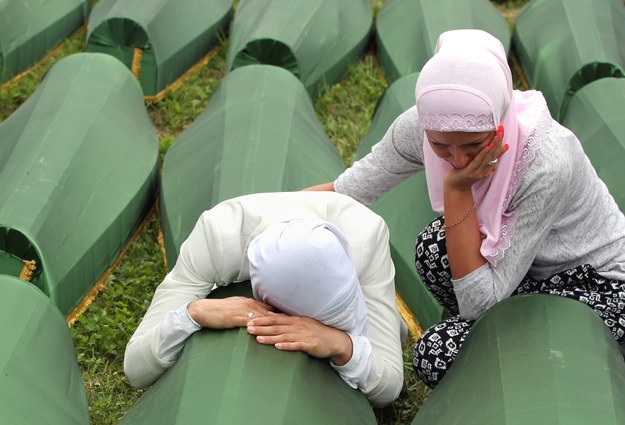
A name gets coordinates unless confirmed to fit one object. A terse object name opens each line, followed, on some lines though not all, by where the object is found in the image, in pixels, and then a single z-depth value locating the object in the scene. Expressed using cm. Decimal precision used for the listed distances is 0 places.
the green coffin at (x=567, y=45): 362
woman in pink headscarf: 215
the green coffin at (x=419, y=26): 392
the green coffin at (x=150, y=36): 388
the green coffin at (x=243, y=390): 207
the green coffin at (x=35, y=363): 221
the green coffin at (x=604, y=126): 297
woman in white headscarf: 212
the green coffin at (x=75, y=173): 282
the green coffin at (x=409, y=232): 290
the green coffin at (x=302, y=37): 381
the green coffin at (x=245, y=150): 299
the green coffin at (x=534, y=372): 205
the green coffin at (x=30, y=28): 402
